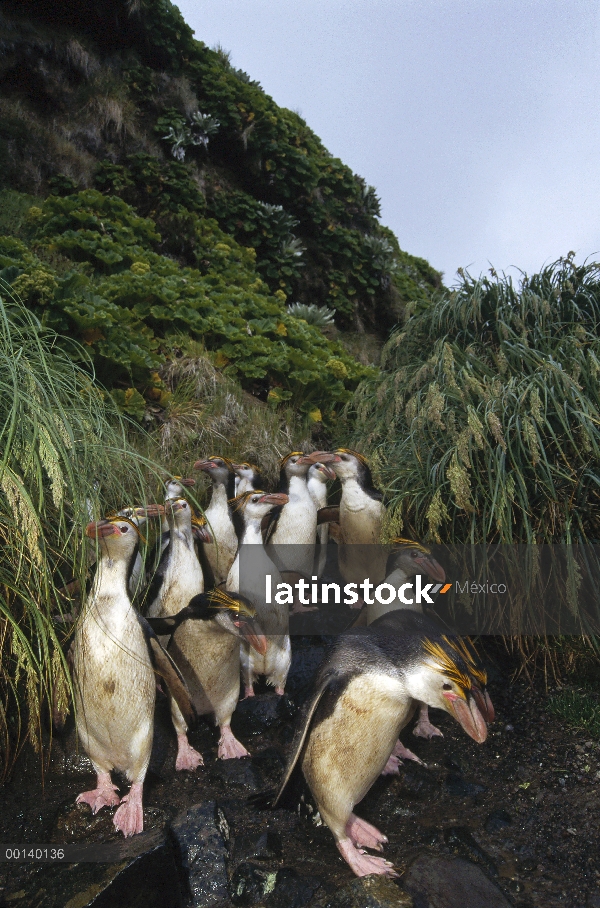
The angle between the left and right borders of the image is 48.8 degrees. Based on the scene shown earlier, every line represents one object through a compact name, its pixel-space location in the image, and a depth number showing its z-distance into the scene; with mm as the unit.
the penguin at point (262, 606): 3227
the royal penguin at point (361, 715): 2115
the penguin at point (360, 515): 3840
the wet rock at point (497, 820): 2363
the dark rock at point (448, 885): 1940
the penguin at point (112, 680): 2402
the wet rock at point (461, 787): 2568
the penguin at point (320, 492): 4066
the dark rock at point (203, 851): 2061
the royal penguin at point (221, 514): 3836
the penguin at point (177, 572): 3188
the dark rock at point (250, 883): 2037
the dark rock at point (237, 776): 2556
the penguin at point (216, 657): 2695
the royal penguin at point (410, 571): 2922
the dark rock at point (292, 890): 1994
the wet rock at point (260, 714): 3002
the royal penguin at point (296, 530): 3963
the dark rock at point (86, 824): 2256
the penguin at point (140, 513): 2701
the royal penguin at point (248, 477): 4188
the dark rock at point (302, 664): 3326
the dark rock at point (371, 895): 1881
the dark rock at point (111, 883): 1915
